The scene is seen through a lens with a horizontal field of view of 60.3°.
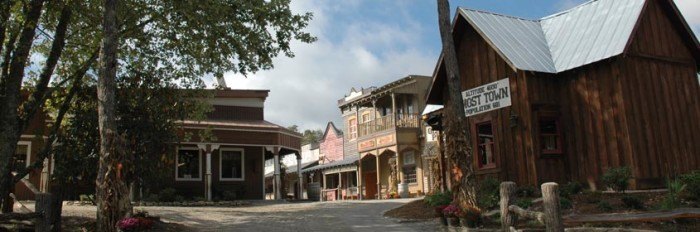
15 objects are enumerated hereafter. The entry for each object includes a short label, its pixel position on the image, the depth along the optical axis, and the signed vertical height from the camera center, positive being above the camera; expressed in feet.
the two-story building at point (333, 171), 129.59 +6.81
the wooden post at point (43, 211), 39.32 +0.09
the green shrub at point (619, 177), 44.62 +0.94
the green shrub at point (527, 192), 50.01 +0.12
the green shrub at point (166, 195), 80.48 +1.67
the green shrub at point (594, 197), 44.19 -0.48
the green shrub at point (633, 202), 39.55 -0.87
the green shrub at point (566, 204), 42.65 -0.86
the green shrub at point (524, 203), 43.96 -0.69
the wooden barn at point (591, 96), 50.26 +8.47
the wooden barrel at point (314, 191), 117.50 +2.09
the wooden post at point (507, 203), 30.53 -0.45
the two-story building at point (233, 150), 91.20 +8.73
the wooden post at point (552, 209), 25.59 -0.70
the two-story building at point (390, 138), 110.96 +11.53
